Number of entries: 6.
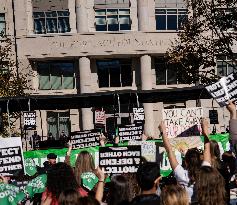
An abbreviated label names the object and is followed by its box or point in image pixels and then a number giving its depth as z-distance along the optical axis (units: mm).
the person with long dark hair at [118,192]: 5617
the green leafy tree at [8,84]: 26391
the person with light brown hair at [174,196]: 4918
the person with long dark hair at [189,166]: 6012
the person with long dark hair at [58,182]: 6008
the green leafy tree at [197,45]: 22875
